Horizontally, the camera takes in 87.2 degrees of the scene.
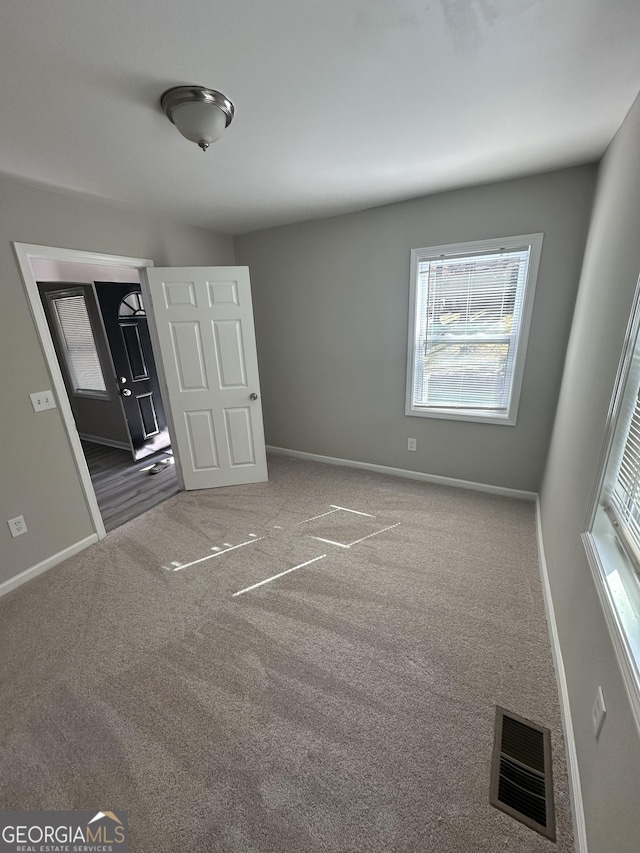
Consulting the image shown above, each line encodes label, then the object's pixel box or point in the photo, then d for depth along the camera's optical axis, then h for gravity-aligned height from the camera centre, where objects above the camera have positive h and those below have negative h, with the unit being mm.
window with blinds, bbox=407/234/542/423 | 2604 -8
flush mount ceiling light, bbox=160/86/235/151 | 1365 +914
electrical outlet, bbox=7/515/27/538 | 2188 -1158
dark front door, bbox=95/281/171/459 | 4043 -298
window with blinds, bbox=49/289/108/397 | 4277 -33
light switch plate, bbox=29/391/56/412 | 2258 -387
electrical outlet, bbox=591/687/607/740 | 1011 -1165
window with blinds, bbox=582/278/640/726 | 962 -693
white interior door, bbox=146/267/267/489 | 2998 -335
